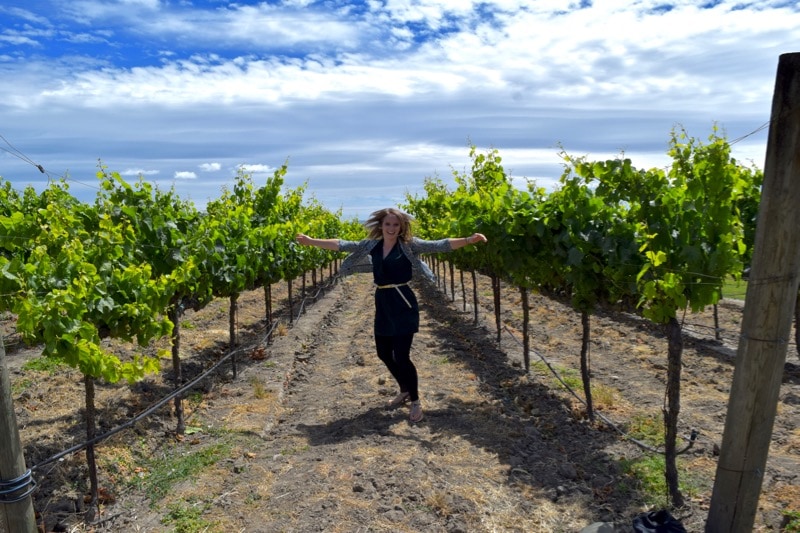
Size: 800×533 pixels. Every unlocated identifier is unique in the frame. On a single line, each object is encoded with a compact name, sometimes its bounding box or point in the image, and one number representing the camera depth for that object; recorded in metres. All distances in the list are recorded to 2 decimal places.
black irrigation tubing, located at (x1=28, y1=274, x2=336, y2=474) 4.14
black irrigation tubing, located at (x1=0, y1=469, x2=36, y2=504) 3.25
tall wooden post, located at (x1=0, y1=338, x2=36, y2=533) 3.21
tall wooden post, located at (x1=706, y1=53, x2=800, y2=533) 3.11
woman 6.06
